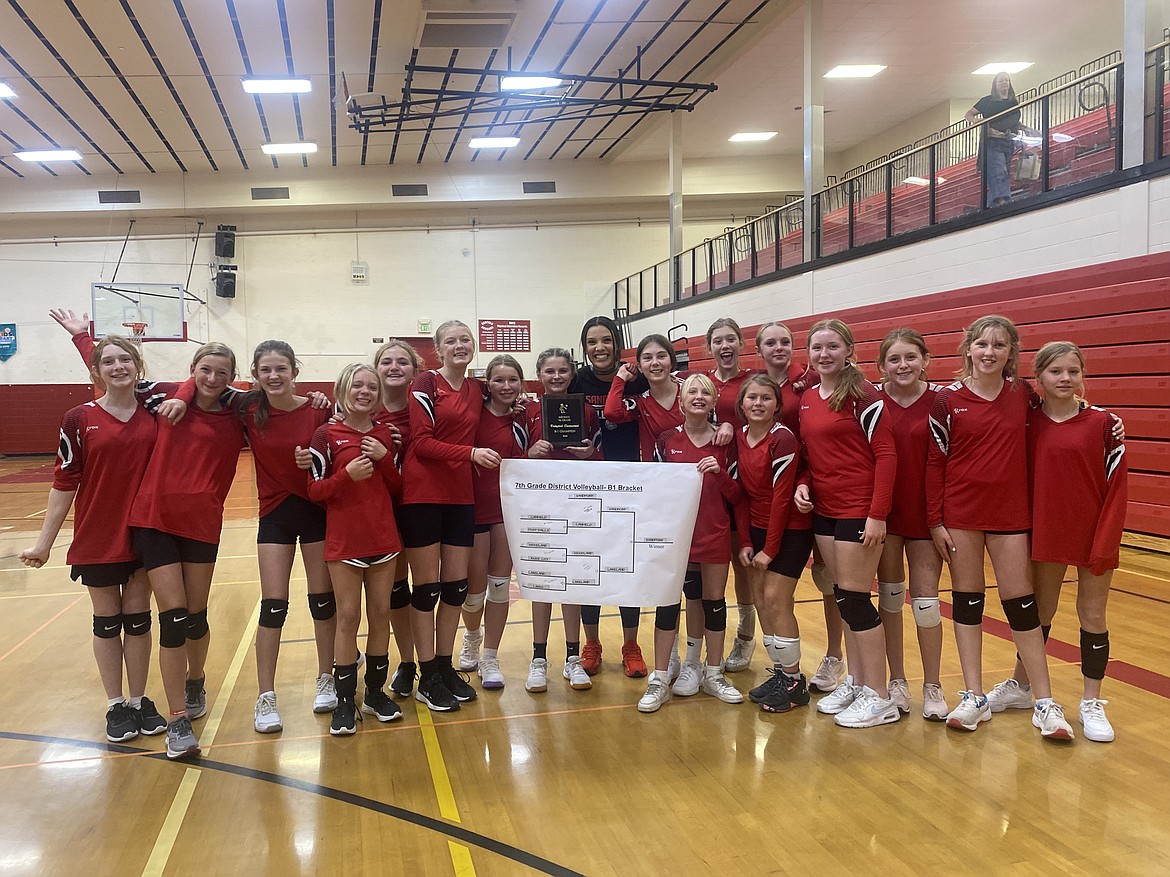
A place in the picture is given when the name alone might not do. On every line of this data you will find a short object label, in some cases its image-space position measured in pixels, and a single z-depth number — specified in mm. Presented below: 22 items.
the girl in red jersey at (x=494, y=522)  3629
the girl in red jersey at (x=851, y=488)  3107
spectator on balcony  7695
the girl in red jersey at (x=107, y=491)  3094
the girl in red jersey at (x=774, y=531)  3277
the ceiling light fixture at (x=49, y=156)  15602
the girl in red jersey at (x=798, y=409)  3549
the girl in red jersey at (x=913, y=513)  3188
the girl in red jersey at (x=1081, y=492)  2955
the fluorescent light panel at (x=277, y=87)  12867
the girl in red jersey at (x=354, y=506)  3154
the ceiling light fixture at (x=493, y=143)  16250
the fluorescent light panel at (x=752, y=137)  16609
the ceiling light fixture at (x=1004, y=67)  13123
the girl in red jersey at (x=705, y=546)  3439
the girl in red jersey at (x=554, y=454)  3676
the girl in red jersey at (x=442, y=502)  3318
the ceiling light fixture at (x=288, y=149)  16062
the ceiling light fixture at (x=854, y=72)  13148
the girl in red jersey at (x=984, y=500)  3061
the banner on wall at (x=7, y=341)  17859
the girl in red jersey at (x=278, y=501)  3266
